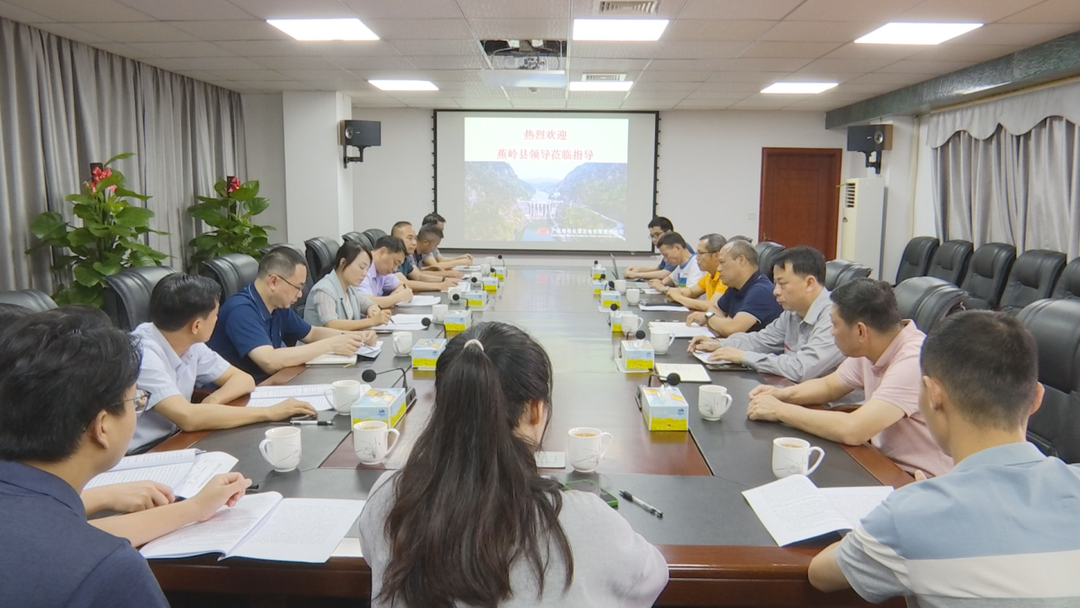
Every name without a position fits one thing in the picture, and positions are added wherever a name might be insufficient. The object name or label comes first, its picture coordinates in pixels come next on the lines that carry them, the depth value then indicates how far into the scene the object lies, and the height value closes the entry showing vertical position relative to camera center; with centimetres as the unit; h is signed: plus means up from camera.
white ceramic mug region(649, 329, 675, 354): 304 -57
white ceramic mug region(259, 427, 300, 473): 167 -57
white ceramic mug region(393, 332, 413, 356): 290 -56
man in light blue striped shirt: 106 -45
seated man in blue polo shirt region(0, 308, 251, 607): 93 -37
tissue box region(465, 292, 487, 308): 425 -57
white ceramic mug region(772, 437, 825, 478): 170 -58
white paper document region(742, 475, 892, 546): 145 -63
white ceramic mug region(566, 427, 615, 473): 170 -57
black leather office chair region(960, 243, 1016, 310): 560 -54
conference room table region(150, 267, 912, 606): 133 -64
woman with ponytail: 99 -45
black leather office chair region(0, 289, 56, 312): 228 -33
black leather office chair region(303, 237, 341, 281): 577 -47
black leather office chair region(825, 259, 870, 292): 420 -40
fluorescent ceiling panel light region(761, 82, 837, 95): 675 +105
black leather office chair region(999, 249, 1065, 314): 498 -51
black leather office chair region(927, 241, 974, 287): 621 -49
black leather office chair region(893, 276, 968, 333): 294 -39
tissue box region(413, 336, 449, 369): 274 -58
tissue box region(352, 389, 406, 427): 199 -56
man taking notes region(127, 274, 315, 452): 204 -54
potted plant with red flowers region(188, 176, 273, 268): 677 -25
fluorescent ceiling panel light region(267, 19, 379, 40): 455 +105
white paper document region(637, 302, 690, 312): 436 -63
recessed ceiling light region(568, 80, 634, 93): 669 +104
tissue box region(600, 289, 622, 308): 431 -58
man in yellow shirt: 459 -47
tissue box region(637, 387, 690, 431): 206 -59
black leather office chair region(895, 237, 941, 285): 677 -50
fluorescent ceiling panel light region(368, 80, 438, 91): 689 +106
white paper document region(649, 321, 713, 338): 345 -61
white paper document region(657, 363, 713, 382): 262 -62
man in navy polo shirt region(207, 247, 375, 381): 285 -53
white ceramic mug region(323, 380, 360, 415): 214 -56
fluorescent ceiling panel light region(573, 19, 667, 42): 443 +104
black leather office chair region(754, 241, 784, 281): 577 -42
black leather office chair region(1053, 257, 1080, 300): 459 -49
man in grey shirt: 276 -55
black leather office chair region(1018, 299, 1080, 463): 207 -49
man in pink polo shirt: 197 -53
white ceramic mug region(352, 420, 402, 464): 174 -57
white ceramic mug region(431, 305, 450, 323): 369 -56
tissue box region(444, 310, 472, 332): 356 -58
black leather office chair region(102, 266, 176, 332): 289 -40
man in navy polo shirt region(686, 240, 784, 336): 383 -50
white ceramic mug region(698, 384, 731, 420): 212 -57
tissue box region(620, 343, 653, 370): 278 -58
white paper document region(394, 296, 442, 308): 457 -65
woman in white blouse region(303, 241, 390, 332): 387 -49
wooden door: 891 +4
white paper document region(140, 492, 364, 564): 134 -63
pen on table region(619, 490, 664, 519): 152 -63
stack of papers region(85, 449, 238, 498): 163 -62
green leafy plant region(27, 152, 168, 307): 463 -25
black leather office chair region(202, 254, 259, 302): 382 -40
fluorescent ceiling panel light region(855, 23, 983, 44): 446 +104
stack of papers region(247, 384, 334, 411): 226 -62
